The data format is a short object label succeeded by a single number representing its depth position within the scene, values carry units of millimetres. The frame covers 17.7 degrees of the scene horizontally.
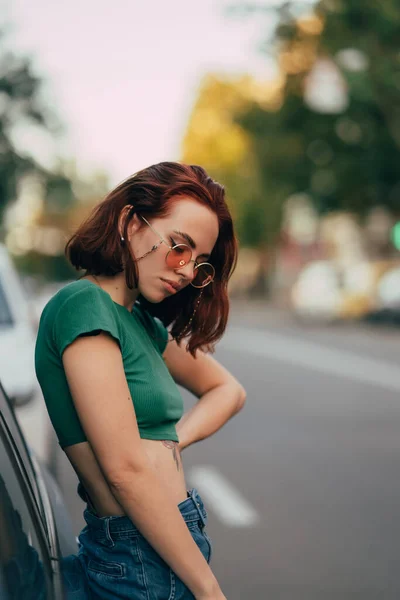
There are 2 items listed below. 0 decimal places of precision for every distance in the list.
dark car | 1948
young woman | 2185
